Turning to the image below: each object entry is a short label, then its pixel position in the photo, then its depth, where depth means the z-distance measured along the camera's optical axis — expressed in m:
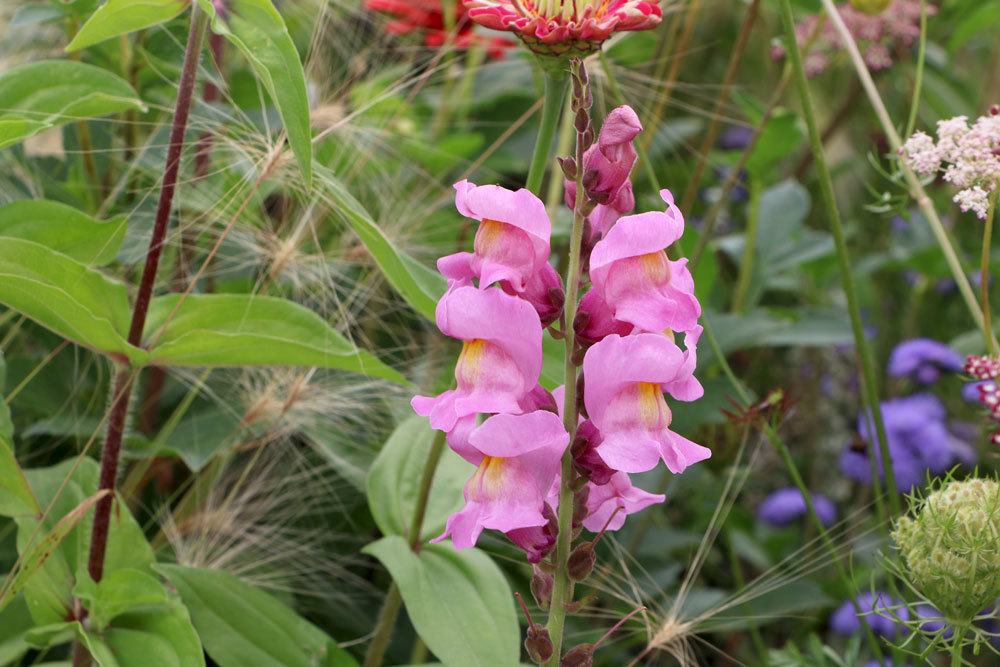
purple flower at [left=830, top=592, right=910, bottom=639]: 0.99
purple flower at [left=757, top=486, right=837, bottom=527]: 1.16
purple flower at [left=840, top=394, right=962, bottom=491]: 1.04
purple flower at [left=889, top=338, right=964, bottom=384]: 1.08
